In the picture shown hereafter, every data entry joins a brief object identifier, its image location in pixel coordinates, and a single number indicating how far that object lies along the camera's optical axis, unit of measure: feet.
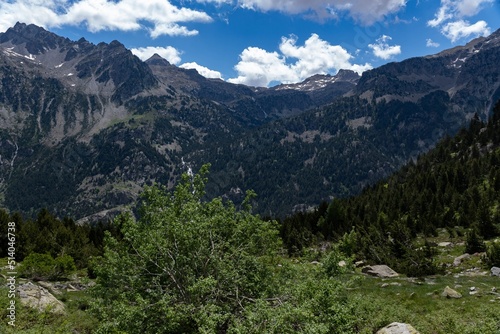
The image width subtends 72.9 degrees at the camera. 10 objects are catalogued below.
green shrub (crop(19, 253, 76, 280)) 114.01
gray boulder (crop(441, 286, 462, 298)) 87.40
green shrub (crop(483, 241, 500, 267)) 118.93
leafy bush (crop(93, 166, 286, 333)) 63.82
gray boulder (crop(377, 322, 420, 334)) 67.10
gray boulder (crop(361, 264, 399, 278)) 132.77
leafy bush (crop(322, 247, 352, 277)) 84.28
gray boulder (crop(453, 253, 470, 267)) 135.00
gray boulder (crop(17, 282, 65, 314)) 80.55
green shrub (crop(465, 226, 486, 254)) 143.54
